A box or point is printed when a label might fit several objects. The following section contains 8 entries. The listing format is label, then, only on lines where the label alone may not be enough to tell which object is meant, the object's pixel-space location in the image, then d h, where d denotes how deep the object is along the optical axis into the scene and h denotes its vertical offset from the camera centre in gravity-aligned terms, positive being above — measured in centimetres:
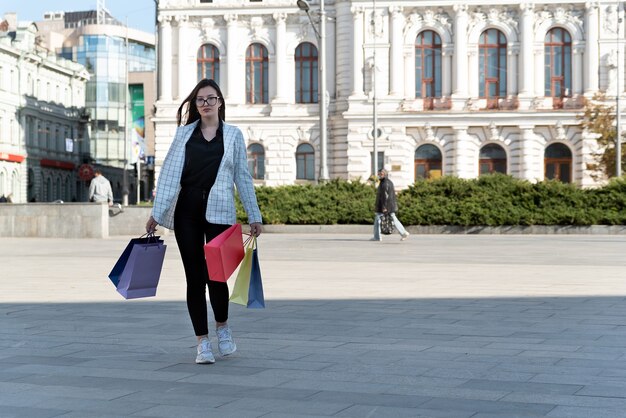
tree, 5659 +311
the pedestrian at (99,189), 3278 +18
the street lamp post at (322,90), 3856 +346
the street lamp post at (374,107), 5791 +429
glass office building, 10275 +999
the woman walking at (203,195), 797 +0
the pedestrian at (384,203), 3070 -24
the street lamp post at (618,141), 5291 +233
